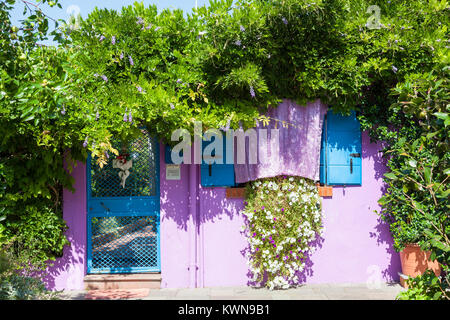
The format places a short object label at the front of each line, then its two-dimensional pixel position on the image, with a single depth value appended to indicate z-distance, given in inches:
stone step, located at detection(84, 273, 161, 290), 222.8
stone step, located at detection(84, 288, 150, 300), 208.2
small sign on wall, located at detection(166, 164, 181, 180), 227.9
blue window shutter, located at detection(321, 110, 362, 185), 231.0
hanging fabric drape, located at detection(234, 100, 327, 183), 225.8
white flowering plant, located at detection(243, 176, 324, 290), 218.8
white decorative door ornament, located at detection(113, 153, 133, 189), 231.6
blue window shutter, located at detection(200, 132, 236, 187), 227.1
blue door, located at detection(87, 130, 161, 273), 229.8
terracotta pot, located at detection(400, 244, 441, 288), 210.4
